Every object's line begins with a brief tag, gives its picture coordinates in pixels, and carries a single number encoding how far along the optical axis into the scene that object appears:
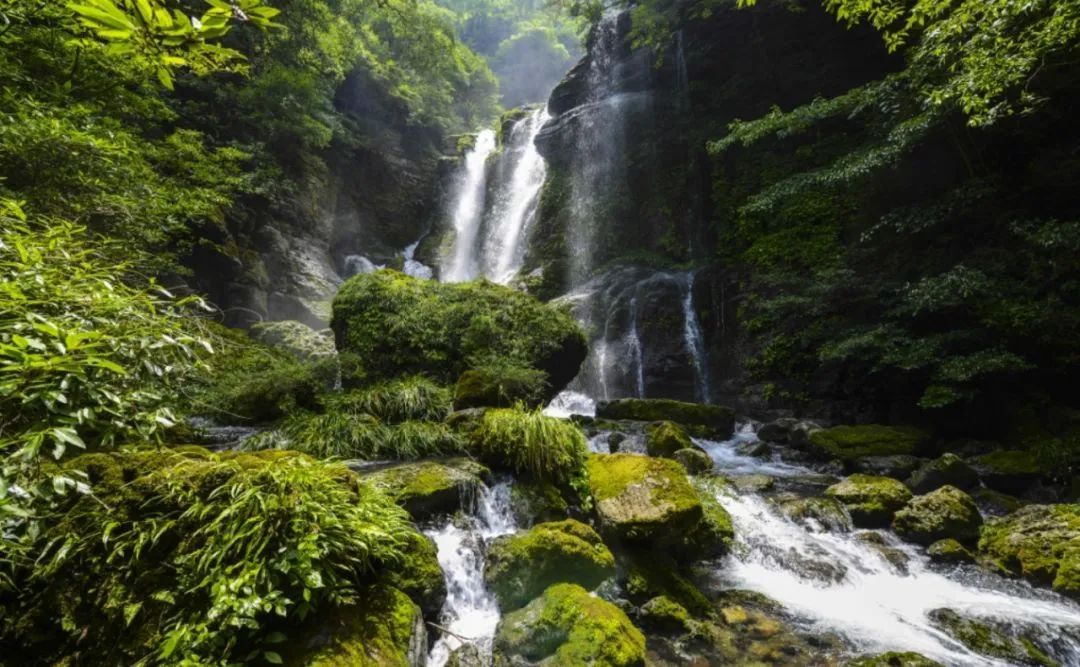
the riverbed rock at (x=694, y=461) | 7.26
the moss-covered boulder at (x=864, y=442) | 8.18
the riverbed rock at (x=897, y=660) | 3.41
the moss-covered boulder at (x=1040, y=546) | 4.52
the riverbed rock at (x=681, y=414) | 10.34
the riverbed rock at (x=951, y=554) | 5.09
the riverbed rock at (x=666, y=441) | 7.74
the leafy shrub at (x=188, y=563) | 2.26
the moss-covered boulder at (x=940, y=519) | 5.38
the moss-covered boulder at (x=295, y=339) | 12.57
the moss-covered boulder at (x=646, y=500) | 4.52
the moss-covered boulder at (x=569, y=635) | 3.14
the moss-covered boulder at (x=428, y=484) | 4.47
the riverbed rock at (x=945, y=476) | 6.73
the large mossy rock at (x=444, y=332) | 8.66
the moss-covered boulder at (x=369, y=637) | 2.43
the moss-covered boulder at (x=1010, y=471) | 6.77
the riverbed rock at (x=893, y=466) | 7.43
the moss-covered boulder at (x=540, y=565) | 3.86
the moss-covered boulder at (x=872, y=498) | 5.84
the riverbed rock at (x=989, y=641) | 3.74
